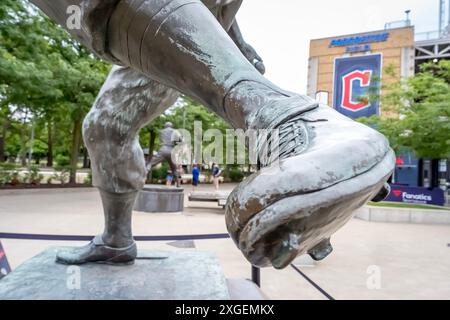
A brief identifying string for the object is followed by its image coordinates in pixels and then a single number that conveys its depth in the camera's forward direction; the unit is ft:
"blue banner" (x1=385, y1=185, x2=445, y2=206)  37.11
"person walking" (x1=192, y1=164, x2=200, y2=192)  57.83
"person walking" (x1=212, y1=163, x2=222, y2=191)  56.77
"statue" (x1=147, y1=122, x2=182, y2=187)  35.76
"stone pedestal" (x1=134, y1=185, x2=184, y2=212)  29.86
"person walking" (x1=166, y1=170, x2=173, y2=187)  53.83
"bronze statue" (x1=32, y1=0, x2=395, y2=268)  2.10
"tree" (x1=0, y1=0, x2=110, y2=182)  34.60
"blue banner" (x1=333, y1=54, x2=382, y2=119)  86.53
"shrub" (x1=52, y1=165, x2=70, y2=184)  51.51
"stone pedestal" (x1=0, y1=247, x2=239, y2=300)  4.75
